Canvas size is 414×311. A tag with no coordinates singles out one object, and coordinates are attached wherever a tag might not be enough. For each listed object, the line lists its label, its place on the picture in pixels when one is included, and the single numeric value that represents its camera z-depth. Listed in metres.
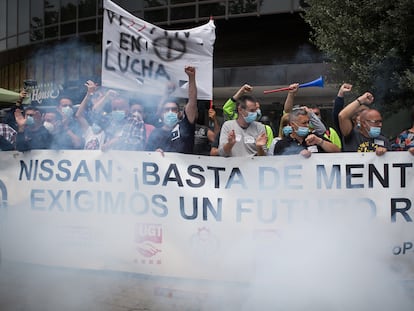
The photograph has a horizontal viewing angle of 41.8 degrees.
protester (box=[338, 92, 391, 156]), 4.55
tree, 7.10
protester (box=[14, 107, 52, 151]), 5.12
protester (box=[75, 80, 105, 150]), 5.21
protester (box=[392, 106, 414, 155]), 5.14
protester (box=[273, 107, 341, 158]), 4.53
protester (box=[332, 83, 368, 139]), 4.70
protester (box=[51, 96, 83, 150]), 5.20
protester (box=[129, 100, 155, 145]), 5.00
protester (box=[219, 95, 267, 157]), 4.78
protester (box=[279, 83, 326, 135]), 5.42
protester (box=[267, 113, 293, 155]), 4.91
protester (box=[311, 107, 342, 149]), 5.81
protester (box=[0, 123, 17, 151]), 5.65
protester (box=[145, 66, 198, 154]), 4.75
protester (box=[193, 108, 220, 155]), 5.87
